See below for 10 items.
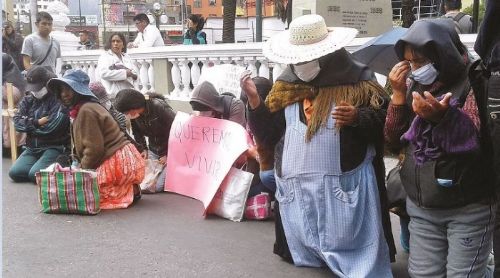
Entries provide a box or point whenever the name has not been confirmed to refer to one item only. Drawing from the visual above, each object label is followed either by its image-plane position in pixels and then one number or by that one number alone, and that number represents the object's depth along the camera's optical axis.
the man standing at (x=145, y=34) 9.53
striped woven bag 4.86
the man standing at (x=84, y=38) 16.10
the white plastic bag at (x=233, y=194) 4.67
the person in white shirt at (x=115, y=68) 7.55
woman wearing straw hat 3.21
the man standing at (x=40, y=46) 8.23
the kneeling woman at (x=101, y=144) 5.00
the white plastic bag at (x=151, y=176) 5.77
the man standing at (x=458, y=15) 6.69
